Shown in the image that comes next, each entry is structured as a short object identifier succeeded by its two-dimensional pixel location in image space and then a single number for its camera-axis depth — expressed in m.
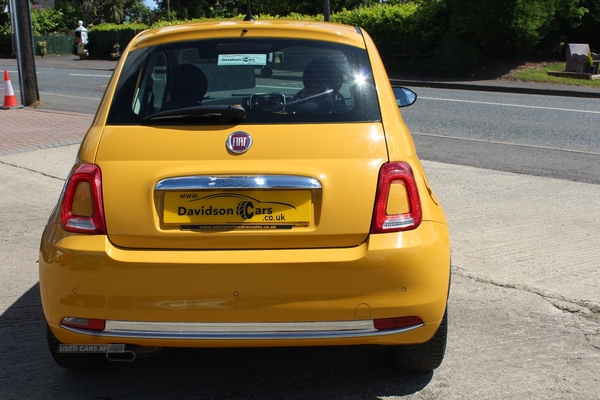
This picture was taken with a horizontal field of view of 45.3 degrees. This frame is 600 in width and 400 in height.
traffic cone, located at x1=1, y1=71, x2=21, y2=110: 15.10
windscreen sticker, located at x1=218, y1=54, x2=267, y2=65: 3.52
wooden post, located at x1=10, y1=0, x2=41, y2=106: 14.77
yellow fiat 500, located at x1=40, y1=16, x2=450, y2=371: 2.88
